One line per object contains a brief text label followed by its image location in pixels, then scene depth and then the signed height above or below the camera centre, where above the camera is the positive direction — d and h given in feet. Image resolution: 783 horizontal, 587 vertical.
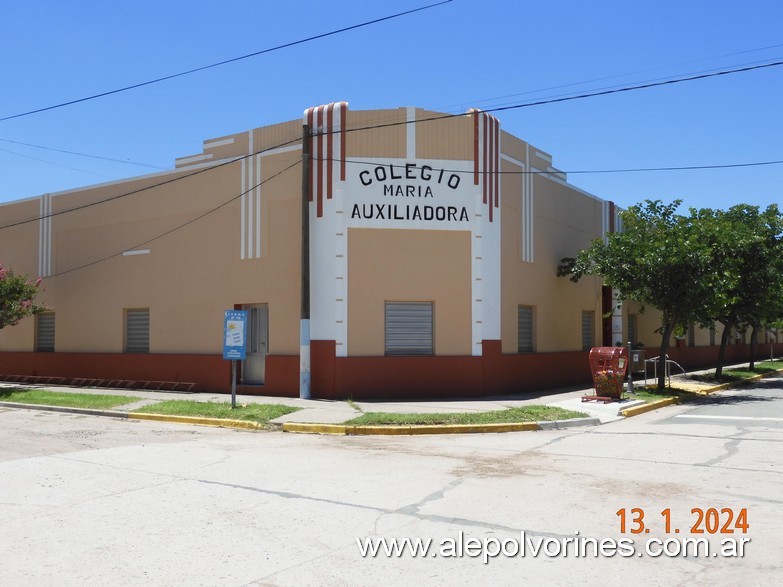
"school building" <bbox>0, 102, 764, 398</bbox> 62.18 +6.39
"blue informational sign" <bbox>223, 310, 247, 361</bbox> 55.57 -0.41
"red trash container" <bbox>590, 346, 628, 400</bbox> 59.67 -3.31
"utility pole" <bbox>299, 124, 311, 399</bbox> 61.00 +1.29
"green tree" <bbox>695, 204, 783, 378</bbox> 68.90 +7.21
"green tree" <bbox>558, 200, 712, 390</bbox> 65.87 +6.31
